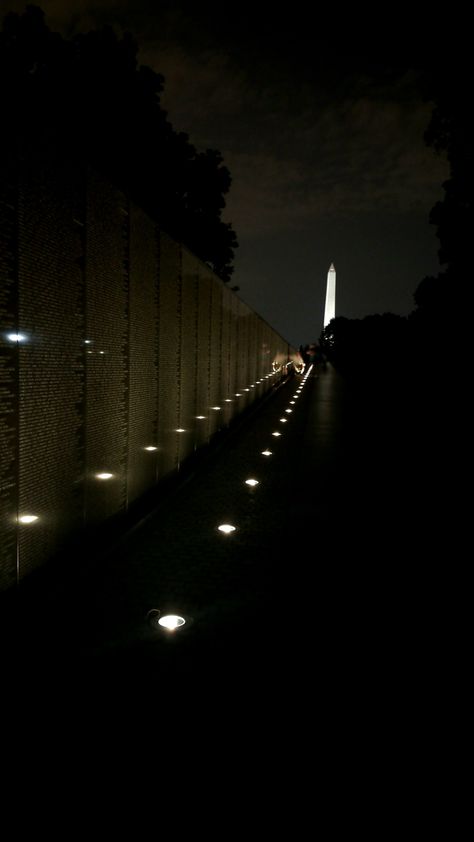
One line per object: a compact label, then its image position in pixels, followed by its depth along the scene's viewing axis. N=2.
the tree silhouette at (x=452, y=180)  13.41
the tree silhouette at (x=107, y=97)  16.81
